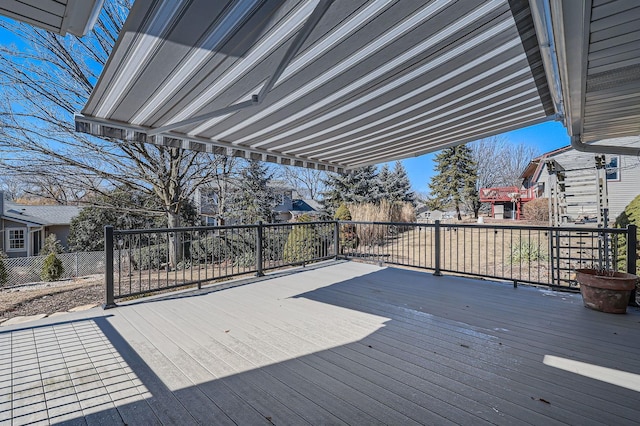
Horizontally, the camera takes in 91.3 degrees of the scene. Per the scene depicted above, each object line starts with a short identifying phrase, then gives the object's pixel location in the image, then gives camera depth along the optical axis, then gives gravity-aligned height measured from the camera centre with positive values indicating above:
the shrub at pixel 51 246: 13.04 -1.39
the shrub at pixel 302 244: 7.11 -0.75
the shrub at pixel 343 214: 11.51 -0.09
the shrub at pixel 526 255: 7.59 -1.12
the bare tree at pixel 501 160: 28.95 +4.72
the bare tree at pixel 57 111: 7.58 +2.63
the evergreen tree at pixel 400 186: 19.47 +1.63
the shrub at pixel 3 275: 8.29 -1.61
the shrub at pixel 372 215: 11.08 -0.14
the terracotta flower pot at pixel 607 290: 3.28 -0.87
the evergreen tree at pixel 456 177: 22.02 +2.42
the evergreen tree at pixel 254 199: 13.76 +0.61
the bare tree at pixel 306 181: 24.85 +2.64
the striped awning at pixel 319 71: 1.92 +1.15
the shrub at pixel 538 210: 14.62 -0.01
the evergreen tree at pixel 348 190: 16.05 +1.12
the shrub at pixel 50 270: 9.19 -1.64
